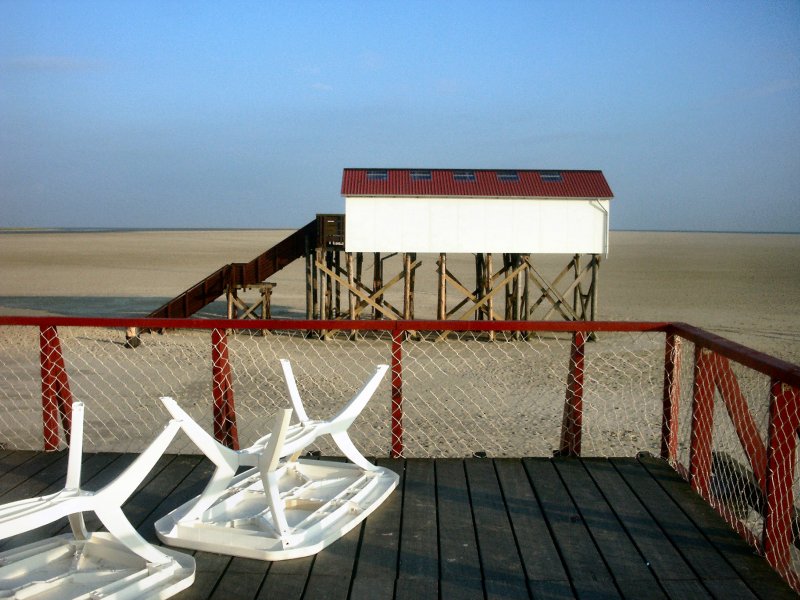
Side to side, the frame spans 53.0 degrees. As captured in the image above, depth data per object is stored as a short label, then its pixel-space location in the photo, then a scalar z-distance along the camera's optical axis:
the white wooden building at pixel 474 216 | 18.12
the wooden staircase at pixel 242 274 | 19.31
